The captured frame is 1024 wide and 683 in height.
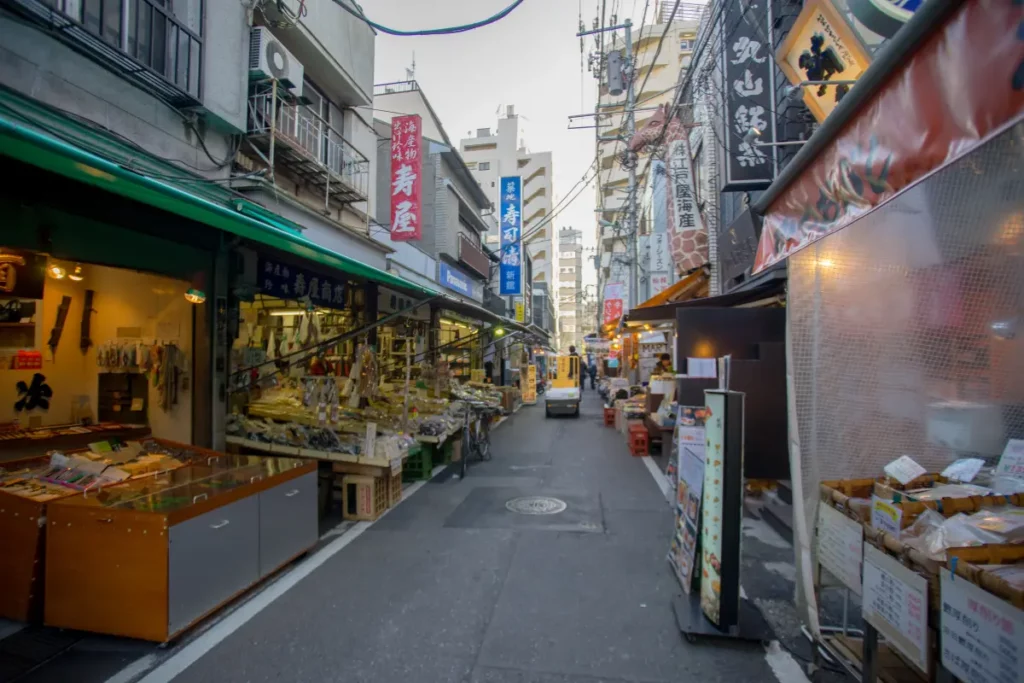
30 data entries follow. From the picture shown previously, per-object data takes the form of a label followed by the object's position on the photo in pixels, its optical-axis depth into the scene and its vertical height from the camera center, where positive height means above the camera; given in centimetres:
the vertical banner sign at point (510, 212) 2533 +758
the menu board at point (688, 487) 443 -124
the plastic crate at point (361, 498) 684 -204
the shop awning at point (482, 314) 997 +106
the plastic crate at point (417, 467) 925 -213
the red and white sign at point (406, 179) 1137 +415
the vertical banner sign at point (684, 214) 1212 +367
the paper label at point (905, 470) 340 -79
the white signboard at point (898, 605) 243 -131
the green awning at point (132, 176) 243 +104
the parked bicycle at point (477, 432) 1099 -181
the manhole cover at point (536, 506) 725 -232
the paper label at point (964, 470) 332 -76
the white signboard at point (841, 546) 315 -128
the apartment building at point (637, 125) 2947 +2056
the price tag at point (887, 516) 287 -96
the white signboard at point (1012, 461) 317 -67
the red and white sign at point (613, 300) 2983 +356
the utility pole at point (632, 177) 1516 +734
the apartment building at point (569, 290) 9781 +1409
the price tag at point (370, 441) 677 -123
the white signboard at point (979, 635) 190 -116
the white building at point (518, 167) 6116 +2579
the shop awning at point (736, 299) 726 +111
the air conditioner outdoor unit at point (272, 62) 776 +484
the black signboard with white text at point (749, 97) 852 +470
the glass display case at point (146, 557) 376 -166
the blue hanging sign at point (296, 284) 764 +121
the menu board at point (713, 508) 391 -123
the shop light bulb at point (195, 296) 652 +77
